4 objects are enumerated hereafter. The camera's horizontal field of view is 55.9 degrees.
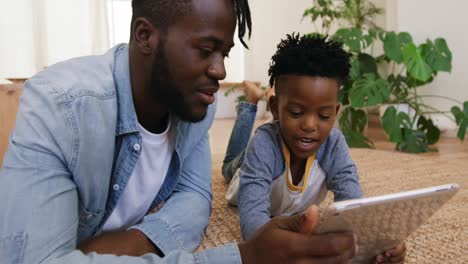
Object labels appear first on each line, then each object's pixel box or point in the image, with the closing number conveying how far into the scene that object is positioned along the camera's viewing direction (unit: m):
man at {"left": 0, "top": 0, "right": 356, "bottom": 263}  0.52
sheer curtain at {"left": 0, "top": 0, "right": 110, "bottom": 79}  2.53
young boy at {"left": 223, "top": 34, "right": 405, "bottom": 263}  0.87
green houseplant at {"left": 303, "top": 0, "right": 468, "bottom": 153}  2.09
